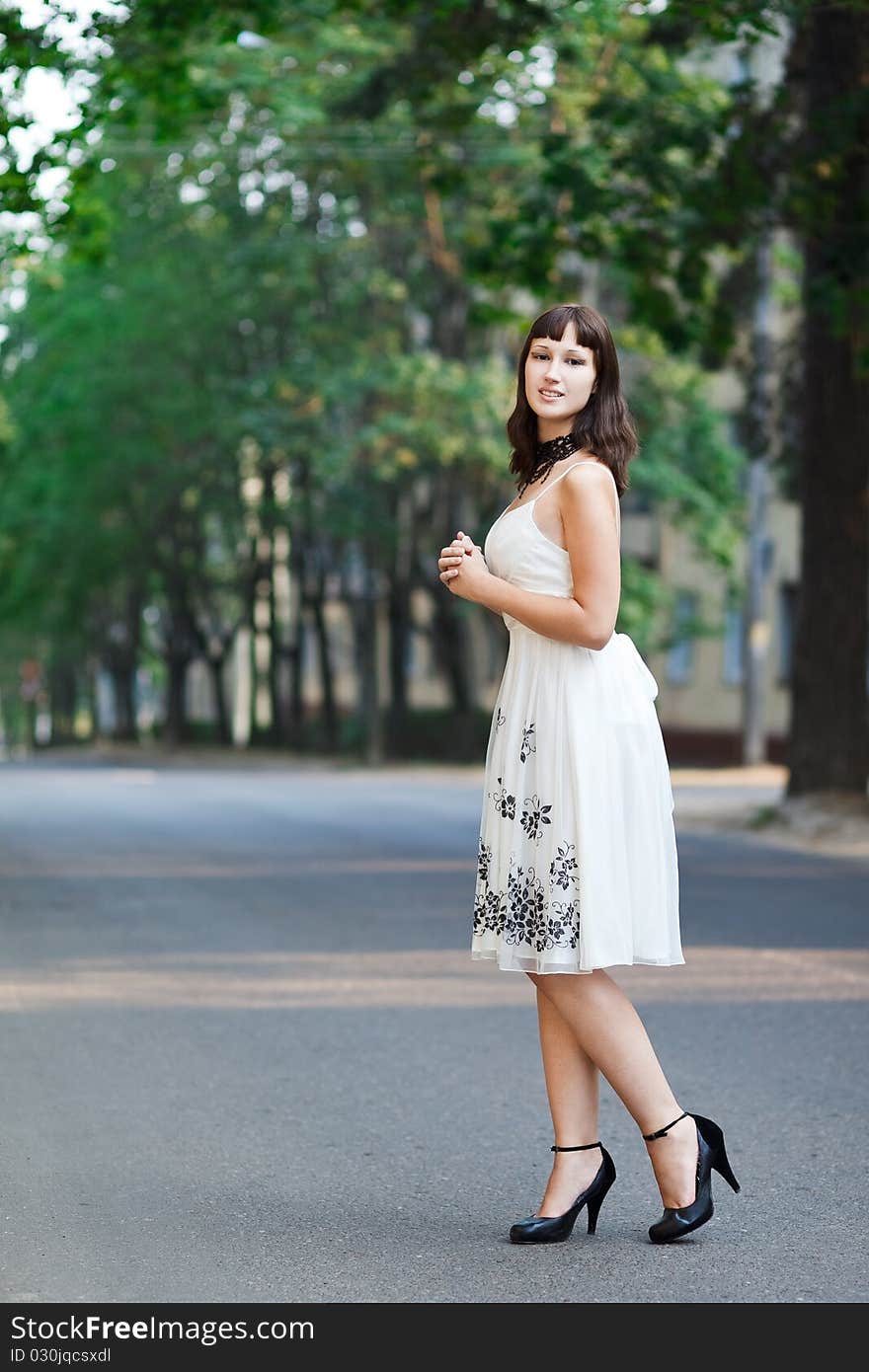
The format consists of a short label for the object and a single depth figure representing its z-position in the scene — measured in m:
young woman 5.04
